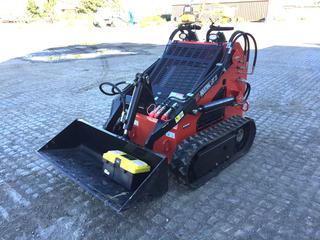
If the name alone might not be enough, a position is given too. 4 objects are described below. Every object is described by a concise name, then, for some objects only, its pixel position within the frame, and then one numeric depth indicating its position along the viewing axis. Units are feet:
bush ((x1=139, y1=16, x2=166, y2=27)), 99.69
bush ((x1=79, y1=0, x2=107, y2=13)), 118.01
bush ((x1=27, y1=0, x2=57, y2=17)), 106.73
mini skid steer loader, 10.04
